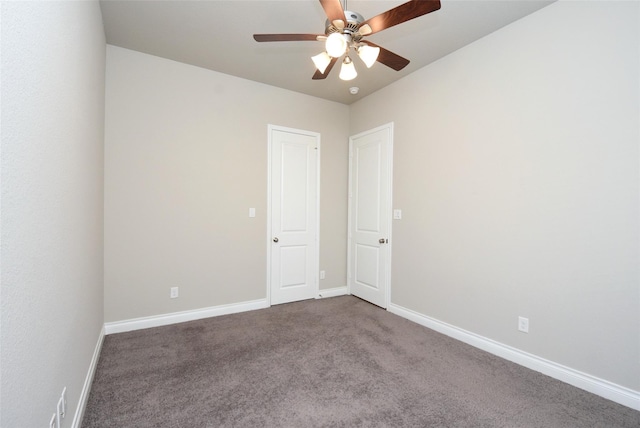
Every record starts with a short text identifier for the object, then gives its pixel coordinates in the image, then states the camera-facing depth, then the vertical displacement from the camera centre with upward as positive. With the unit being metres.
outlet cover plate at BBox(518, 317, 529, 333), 2.33 -0.92
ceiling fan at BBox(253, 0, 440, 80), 1.53 +1.10
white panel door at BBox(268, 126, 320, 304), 3.78 -0.07
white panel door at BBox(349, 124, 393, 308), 3.66 -0.04
